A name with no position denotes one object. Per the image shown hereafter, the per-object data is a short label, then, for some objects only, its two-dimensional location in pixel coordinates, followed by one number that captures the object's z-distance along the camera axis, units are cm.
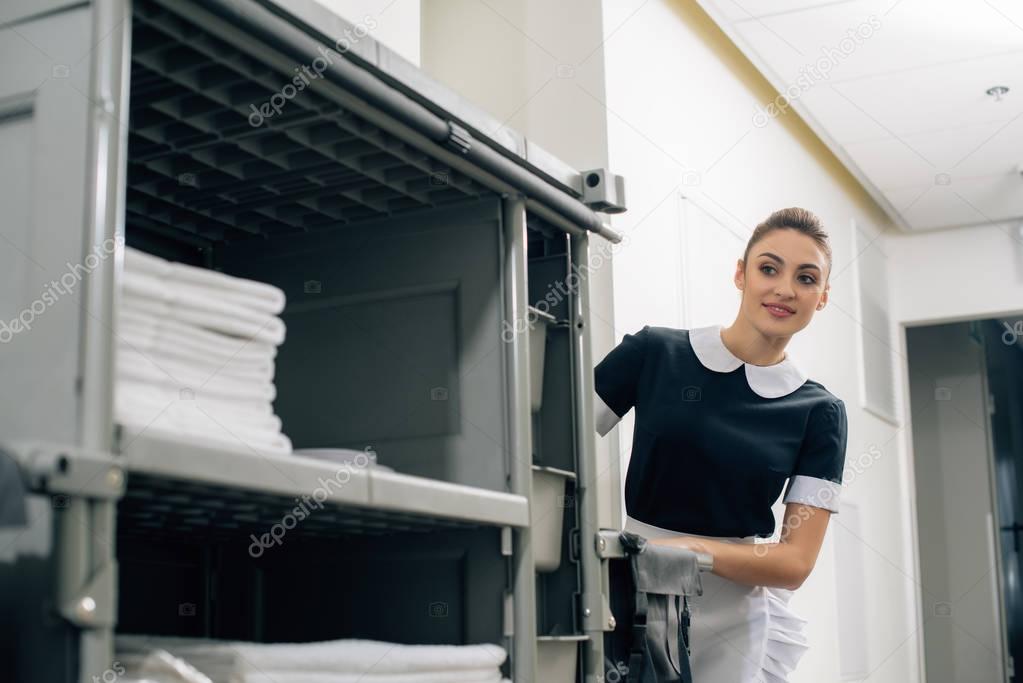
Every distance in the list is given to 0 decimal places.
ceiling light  392
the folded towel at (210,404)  98
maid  199
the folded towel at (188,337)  100
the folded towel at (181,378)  99
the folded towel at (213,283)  100
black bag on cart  154
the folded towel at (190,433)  88
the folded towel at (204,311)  100
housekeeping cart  87
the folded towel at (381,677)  107
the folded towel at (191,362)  100
